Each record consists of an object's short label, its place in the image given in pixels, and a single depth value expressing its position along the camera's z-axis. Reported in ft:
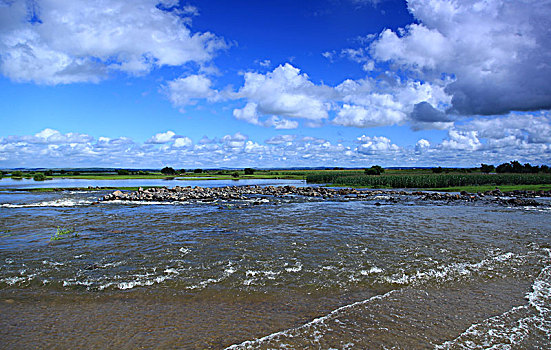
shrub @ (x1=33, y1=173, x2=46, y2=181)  303.15
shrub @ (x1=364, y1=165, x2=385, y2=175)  378.12
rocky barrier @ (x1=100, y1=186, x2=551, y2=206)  130.82
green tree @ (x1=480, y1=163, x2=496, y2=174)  440.53
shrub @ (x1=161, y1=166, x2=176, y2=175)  489.30
